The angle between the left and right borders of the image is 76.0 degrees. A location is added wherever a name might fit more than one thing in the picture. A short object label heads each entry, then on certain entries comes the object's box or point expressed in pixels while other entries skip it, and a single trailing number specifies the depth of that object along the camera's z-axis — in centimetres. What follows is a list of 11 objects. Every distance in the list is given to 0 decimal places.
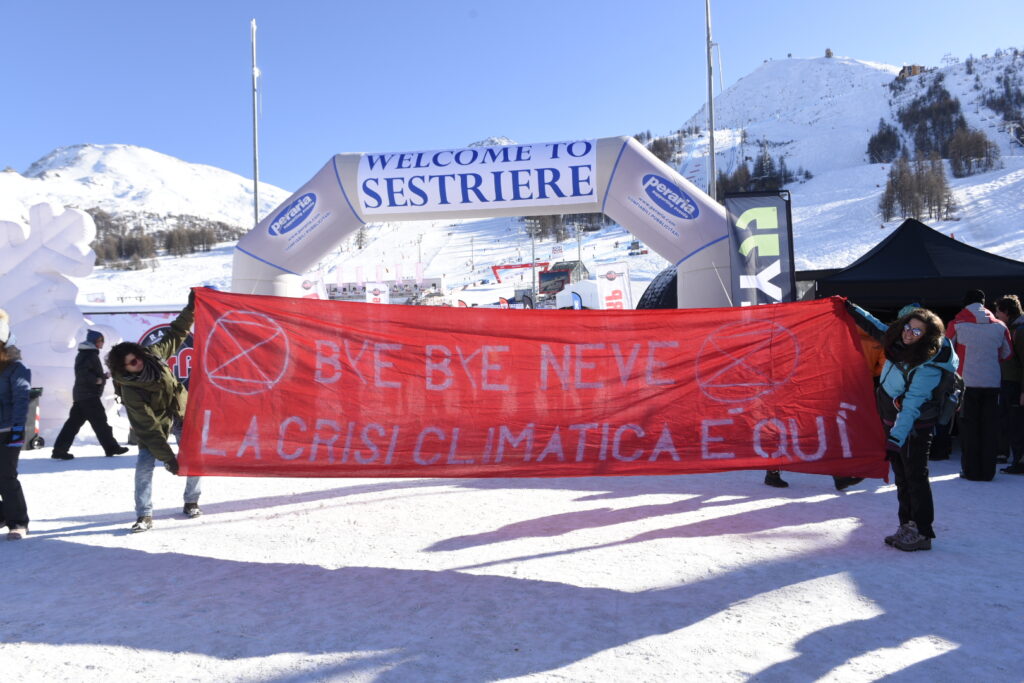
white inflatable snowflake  1002
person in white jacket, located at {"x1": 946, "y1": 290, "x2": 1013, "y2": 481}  642
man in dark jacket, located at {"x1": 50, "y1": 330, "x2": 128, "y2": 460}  816
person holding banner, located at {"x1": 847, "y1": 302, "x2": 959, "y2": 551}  408
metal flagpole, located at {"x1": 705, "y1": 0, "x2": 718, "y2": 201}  1468
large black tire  1137
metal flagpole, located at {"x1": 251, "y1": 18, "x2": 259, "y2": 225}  1615
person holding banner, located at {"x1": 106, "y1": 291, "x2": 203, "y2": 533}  476
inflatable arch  775
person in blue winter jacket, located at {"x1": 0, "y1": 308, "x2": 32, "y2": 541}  474
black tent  809
